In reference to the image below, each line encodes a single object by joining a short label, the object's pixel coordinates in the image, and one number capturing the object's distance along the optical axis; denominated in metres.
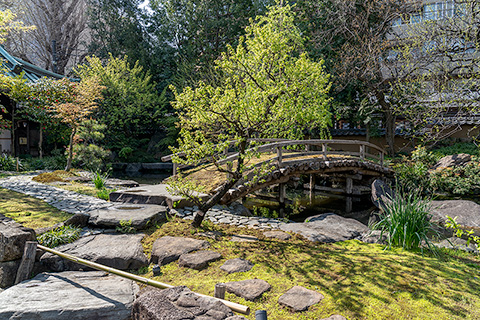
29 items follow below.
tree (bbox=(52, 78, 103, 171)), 12.06
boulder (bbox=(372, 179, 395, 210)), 10.92
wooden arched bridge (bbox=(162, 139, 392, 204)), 8.80
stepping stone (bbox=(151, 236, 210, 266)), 5.10
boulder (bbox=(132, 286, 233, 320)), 2.78
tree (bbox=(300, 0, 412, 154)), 15.62
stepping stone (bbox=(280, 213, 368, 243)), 6.47
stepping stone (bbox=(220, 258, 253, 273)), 4.70
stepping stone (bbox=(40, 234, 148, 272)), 4.86
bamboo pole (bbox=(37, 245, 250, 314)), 2.94
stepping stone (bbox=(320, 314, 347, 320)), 3.32
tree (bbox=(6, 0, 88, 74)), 28.27
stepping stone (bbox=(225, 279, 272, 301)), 3.90
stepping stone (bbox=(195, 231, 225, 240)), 6.13
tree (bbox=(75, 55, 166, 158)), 20.17
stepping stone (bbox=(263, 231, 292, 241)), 6.32
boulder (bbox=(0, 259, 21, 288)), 4.58
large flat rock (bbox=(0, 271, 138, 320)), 3.57
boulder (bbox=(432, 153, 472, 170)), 14.38
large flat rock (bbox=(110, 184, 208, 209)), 7.95
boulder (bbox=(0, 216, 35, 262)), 4.59
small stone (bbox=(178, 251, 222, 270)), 4.81
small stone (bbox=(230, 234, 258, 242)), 6.09
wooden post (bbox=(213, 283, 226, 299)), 3.32
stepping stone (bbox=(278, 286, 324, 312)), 3.65
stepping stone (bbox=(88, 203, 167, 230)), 6.32
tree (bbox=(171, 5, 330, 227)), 6.11
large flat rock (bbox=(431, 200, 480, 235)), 8.81
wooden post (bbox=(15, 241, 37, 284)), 4.52
